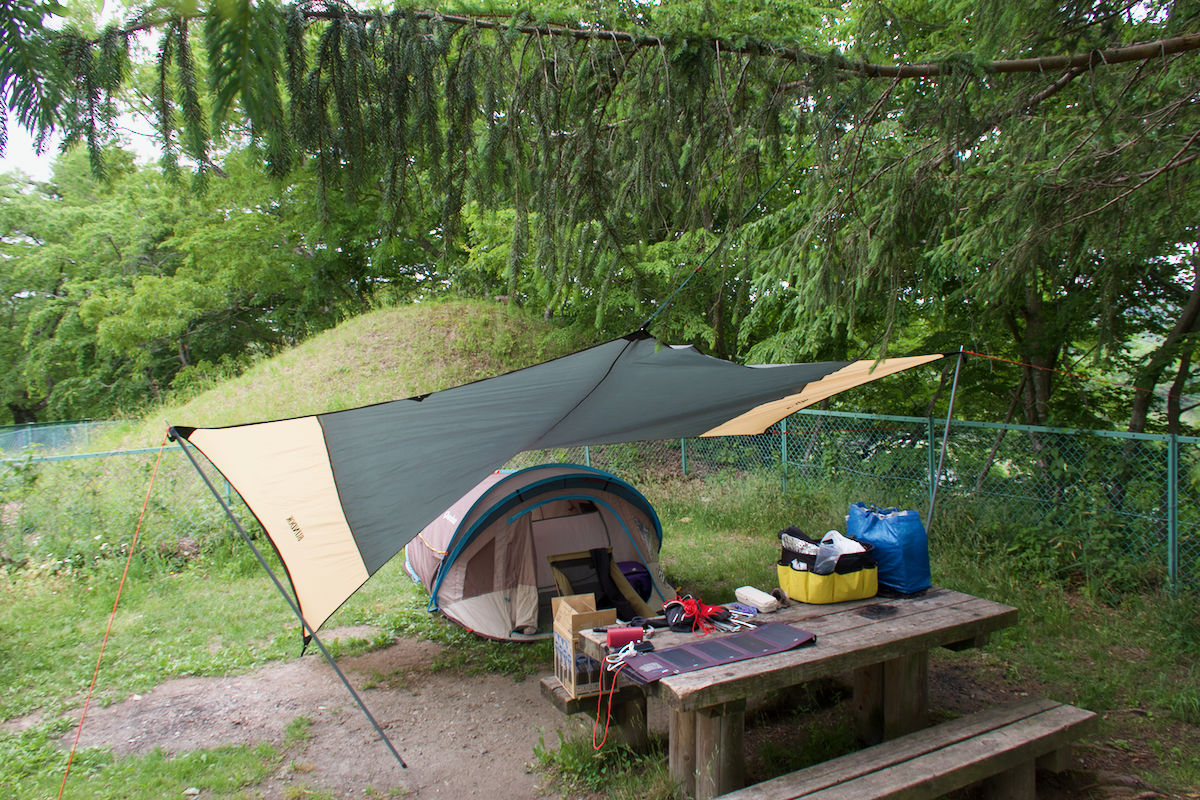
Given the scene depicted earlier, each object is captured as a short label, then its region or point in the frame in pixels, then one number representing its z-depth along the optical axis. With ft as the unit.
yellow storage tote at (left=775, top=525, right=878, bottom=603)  10.05
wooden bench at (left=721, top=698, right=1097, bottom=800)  7.14
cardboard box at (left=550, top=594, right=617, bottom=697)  9.27
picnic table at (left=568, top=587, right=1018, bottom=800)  7.77
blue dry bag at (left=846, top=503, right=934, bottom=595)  10.20
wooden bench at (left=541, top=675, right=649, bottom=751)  9.31
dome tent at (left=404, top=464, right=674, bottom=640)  14.42
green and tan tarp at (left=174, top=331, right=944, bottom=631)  9.09
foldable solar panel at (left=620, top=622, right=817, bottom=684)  8.00
